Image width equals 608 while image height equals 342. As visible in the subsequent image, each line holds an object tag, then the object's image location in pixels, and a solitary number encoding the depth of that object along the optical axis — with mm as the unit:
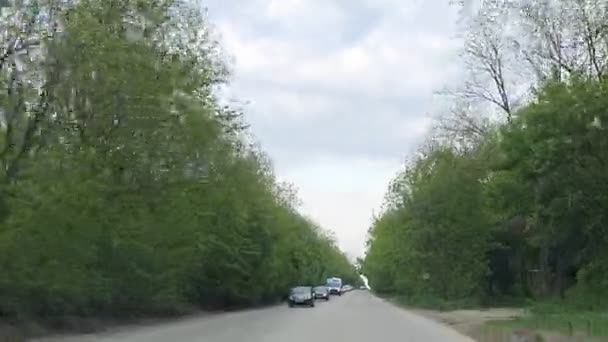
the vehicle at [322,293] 102375
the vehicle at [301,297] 74250
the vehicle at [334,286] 138512
